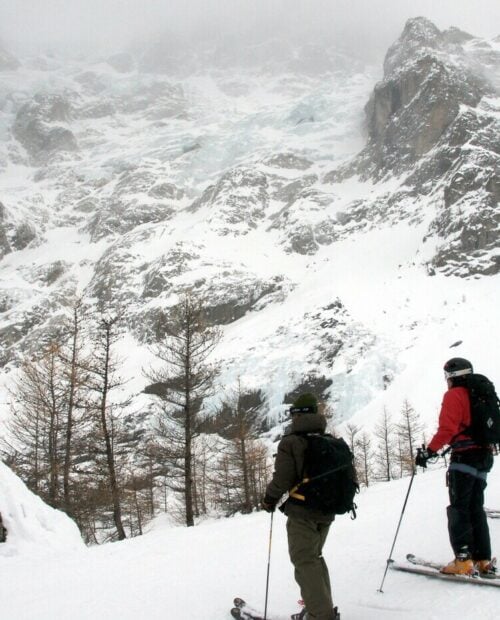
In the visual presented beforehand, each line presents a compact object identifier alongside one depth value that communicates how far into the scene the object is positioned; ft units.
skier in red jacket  13.91
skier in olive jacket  11.25
